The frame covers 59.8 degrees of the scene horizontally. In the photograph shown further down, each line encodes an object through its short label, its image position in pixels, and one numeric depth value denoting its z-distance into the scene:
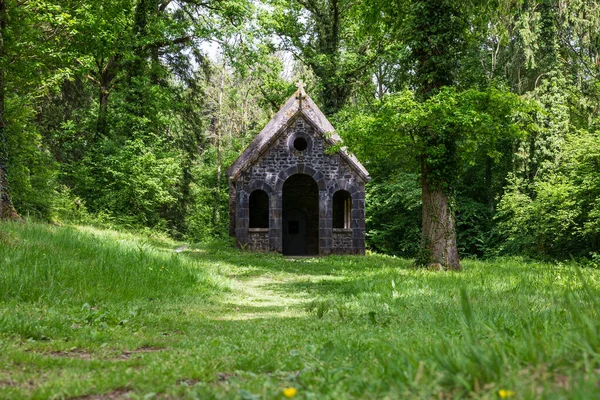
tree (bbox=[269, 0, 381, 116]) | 27.38
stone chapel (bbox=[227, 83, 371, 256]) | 21.91
